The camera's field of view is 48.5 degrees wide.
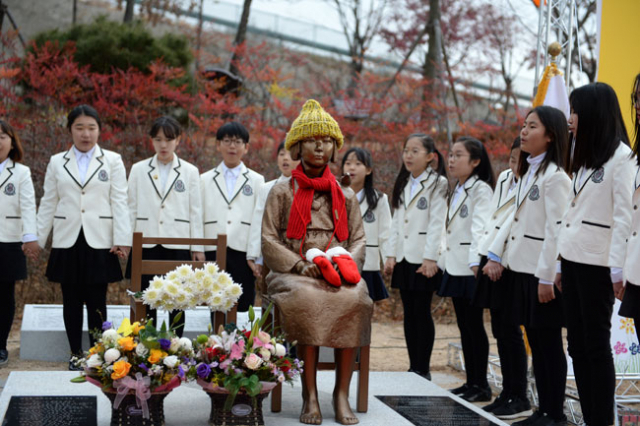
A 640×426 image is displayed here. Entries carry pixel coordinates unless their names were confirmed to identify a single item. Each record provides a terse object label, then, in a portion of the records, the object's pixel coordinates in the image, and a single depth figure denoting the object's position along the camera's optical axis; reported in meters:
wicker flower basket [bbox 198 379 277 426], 3.51
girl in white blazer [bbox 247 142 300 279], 5.31
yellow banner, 5.12
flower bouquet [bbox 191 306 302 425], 3.39
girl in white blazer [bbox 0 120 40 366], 5.43
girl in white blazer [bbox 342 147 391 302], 5.52
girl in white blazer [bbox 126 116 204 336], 5.40
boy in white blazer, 5.50
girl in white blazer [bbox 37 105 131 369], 5.23
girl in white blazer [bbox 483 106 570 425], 4.07
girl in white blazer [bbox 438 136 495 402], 5.00
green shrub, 9.82
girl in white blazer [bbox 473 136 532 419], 4.46
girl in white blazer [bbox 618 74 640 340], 3.14
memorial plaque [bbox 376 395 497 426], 3.92
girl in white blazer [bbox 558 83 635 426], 3.58
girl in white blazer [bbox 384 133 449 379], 5.35
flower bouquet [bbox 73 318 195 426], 3.31
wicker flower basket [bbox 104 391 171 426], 3.43
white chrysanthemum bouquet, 3.73
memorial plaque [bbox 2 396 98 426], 3.54
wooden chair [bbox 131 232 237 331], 4.31
